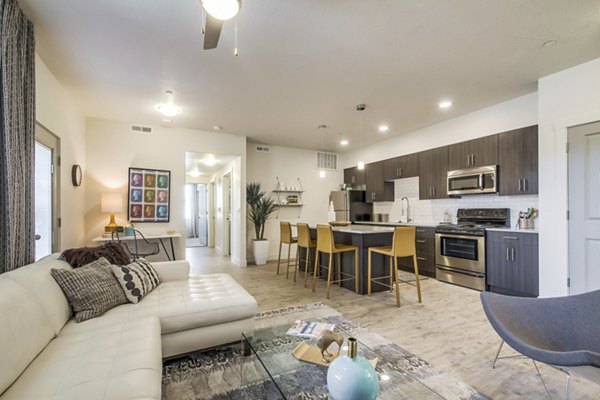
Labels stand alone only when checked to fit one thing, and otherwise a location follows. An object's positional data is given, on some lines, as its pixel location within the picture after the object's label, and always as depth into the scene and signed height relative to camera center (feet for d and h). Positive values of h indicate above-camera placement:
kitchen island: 12.83 -2.46
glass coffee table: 4.42 -3.00
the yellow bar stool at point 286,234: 16.44 -2.06
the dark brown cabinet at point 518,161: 12.23 +1.75
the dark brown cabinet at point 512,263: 11.44 -2.74
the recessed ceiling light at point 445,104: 13.51 +4.67
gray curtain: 6.56 +1.61
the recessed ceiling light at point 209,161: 22.54 +3.28
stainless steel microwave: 13.74 +0.98
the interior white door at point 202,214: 32.91 -1.76
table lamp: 14.61 -0.23
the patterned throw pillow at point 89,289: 6.37 -2.11
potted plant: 19.97 -1.16
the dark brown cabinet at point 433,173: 16.16 +1.57
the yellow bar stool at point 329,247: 12.49 -2.17
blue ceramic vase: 3.70 -2.39
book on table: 6.12 -2.91
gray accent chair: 5.69 -2.60
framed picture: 16.60 +0.33
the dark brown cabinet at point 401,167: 18.07 +2.22
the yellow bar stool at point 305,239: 14.75 -2.07
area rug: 4.66 -4.09
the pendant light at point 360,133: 13.92 +4.49
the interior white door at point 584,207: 9.72 -0.28
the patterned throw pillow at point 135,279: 7.41 -2.20
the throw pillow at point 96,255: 7.74 -1.58
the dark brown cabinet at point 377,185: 20.57 +1.09
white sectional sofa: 3.98 -2.62
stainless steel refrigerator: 22.11 -0.56
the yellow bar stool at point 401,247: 11.45 -1.96
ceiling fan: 4.97 +3.47
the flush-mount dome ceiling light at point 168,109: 12.93 +4.23
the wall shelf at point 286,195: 22.29 +0.41
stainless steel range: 13.38 -2.31
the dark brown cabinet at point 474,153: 13.83 +2.42
